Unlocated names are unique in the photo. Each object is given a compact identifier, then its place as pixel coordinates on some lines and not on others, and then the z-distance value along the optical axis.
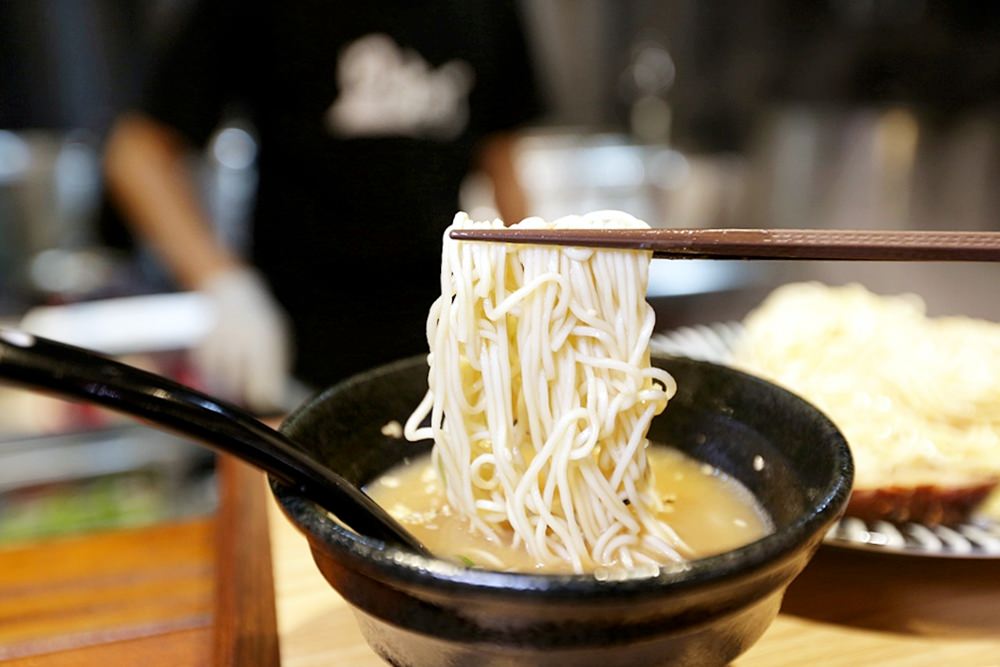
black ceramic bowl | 0.23
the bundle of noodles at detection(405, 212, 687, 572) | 0.29
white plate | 0.32
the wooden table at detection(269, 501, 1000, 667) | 0.31
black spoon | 0.22
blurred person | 0.67
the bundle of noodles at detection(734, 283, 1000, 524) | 0.34
